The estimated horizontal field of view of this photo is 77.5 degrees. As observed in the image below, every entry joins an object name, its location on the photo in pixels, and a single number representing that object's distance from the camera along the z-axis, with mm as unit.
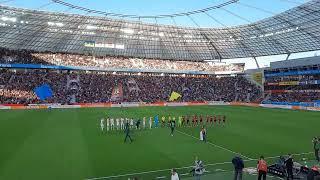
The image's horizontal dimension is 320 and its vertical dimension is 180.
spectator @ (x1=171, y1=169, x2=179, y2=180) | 8821
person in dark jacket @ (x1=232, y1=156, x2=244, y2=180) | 10068
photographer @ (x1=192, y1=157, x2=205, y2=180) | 10355
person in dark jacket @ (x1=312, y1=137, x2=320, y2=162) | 13224
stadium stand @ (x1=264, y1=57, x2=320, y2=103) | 45010
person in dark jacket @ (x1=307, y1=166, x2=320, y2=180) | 8894
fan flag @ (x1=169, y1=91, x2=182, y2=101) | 52783
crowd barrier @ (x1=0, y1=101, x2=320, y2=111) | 39962
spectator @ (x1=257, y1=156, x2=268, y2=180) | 9914
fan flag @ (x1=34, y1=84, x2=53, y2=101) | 45482
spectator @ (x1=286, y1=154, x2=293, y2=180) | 10430
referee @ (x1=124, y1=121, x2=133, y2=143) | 16874
